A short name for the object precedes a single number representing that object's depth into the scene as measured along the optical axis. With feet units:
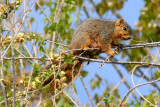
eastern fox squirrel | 26.58
